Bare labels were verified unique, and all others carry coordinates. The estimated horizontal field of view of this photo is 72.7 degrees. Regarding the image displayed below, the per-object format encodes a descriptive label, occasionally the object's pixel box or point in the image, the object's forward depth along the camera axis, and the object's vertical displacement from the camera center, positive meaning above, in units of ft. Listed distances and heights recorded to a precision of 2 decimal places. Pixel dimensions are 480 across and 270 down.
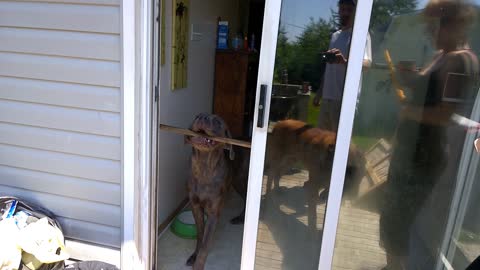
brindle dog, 6.82 -2.60
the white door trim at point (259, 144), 4.87 -1.29
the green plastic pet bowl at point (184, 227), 8.30 -4.25
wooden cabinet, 11.73 -0.90
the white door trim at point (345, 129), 4.60 -0.87
